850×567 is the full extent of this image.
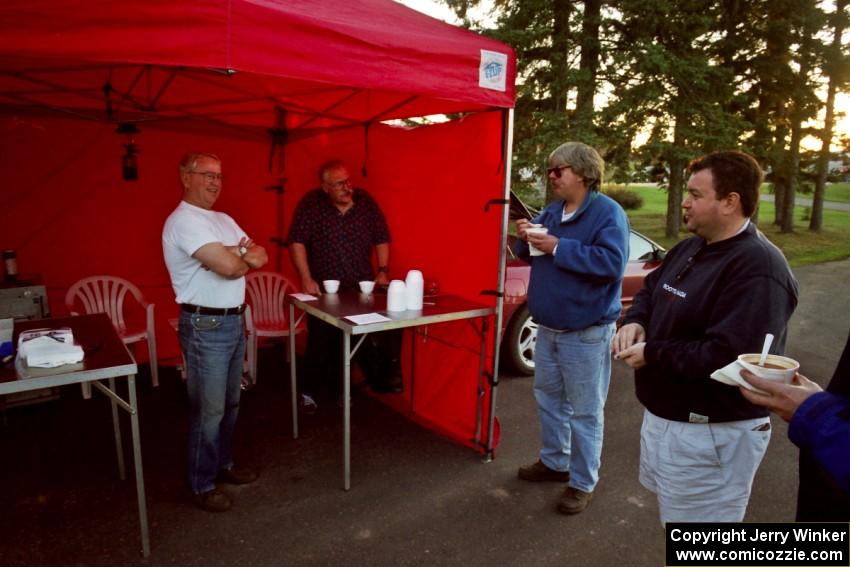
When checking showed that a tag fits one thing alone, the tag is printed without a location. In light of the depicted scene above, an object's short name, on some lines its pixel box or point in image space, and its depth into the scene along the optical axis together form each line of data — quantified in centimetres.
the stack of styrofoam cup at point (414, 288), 313
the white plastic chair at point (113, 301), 420
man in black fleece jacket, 160
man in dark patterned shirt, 377
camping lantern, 407
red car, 440
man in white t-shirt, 248
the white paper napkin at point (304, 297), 338
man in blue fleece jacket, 262
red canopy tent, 200
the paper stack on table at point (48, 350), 210
